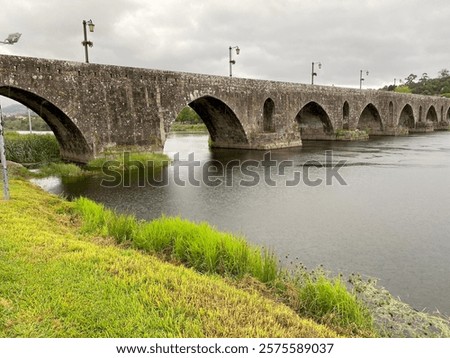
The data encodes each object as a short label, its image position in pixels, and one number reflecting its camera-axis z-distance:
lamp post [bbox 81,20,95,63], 19.55
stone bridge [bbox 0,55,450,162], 17.73
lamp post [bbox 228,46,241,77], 31.34
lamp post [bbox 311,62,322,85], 41.72
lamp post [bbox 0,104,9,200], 8.97
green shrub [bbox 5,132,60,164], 21.41
